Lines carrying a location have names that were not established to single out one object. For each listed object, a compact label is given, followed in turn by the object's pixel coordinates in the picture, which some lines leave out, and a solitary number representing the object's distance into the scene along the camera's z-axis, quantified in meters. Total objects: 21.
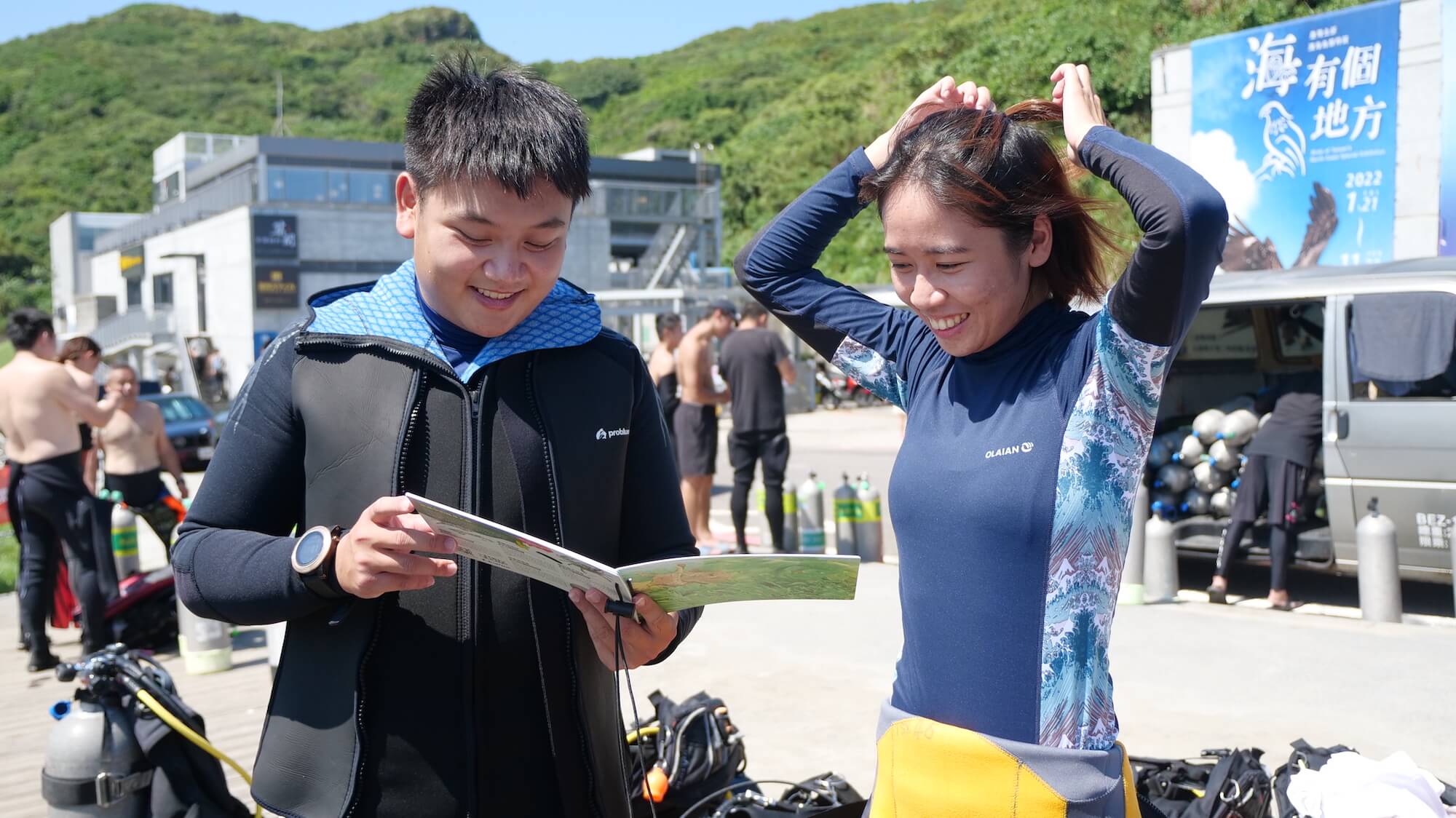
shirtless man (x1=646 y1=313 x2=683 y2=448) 11.32
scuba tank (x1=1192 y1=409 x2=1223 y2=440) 8.86
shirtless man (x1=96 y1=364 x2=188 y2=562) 8.66
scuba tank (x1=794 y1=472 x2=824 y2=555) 9.98
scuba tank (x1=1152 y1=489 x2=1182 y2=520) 8.99
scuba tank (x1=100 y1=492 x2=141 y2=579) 8.35
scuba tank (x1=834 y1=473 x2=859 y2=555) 9.45
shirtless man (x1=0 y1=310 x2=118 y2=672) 7.21
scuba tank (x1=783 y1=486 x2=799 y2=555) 10.36
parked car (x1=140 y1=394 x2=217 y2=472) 19.69
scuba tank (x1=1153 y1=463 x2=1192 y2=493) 8.97
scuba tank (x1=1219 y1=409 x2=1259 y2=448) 8.70
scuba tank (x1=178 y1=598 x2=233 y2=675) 7.02
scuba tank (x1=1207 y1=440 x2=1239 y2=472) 8.76
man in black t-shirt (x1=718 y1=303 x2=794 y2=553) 9.92
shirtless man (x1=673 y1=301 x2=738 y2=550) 10.38
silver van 7.08
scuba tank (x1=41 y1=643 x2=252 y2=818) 3.88
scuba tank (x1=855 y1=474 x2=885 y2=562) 9.48
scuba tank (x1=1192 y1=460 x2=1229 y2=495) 8.86
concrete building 44.41
